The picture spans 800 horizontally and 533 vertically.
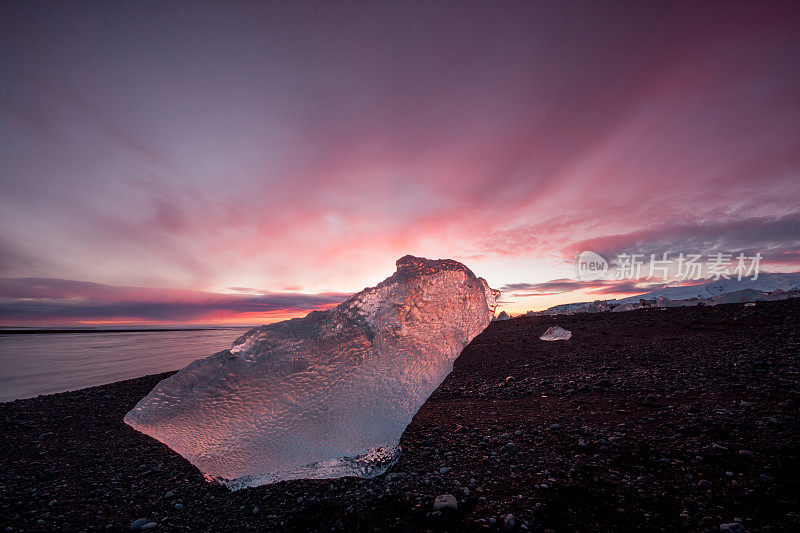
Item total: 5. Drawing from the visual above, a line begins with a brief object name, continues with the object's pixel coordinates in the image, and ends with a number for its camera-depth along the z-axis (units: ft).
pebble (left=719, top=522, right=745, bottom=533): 6.74
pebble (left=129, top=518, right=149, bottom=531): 8.87
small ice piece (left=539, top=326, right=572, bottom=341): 34.40
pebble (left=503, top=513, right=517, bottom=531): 7.61
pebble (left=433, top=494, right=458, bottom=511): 8.55
